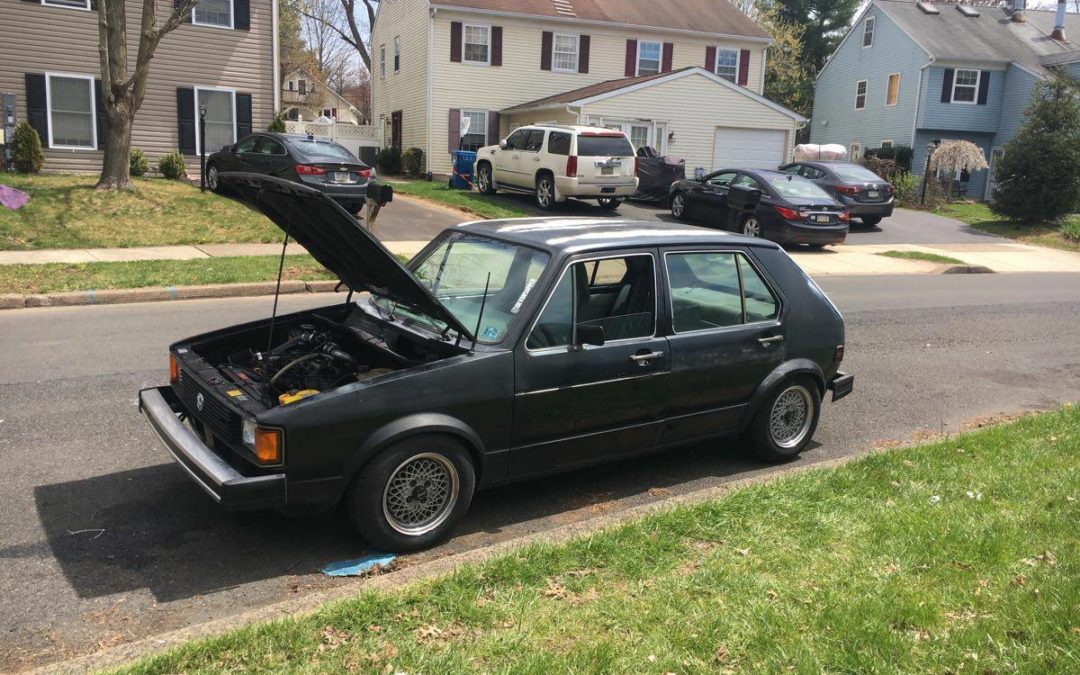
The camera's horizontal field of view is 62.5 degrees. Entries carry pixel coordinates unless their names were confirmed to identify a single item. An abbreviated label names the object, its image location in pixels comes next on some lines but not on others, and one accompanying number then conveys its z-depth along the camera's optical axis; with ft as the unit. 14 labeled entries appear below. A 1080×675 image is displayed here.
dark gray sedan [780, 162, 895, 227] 74.33
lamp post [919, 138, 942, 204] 99.35
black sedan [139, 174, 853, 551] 13.73
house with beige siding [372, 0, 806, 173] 95.35
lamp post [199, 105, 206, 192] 59.72
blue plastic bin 88.22
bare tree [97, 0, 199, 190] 50.93
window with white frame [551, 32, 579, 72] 102.94
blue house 122.21
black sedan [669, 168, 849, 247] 60.03
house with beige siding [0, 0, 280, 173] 70.44
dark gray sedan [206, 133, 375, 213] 55.83
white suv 67.15
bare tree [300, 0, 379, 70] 148.15
